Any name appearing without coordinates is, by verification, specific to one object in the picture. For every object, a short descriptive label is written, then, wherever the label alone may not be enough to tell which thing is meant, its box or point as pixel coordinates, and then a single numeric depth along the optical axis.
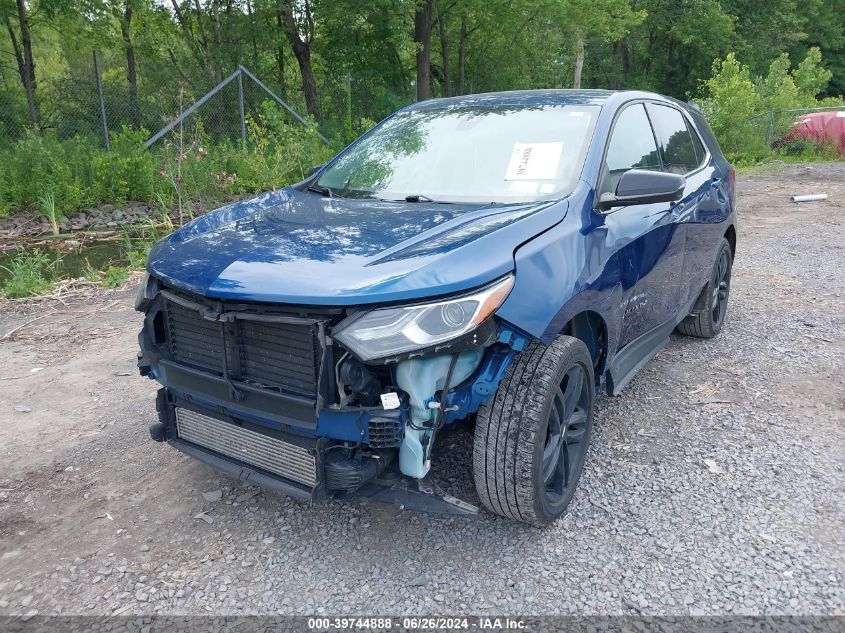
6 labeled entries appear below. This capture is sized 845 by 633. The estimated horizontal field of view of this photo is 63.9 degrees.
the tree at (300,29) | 23.21
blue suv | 2.28
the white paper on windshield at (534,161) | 3.17
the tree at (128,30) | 20.11
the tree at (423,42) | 22.89
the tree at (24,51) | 16.84
